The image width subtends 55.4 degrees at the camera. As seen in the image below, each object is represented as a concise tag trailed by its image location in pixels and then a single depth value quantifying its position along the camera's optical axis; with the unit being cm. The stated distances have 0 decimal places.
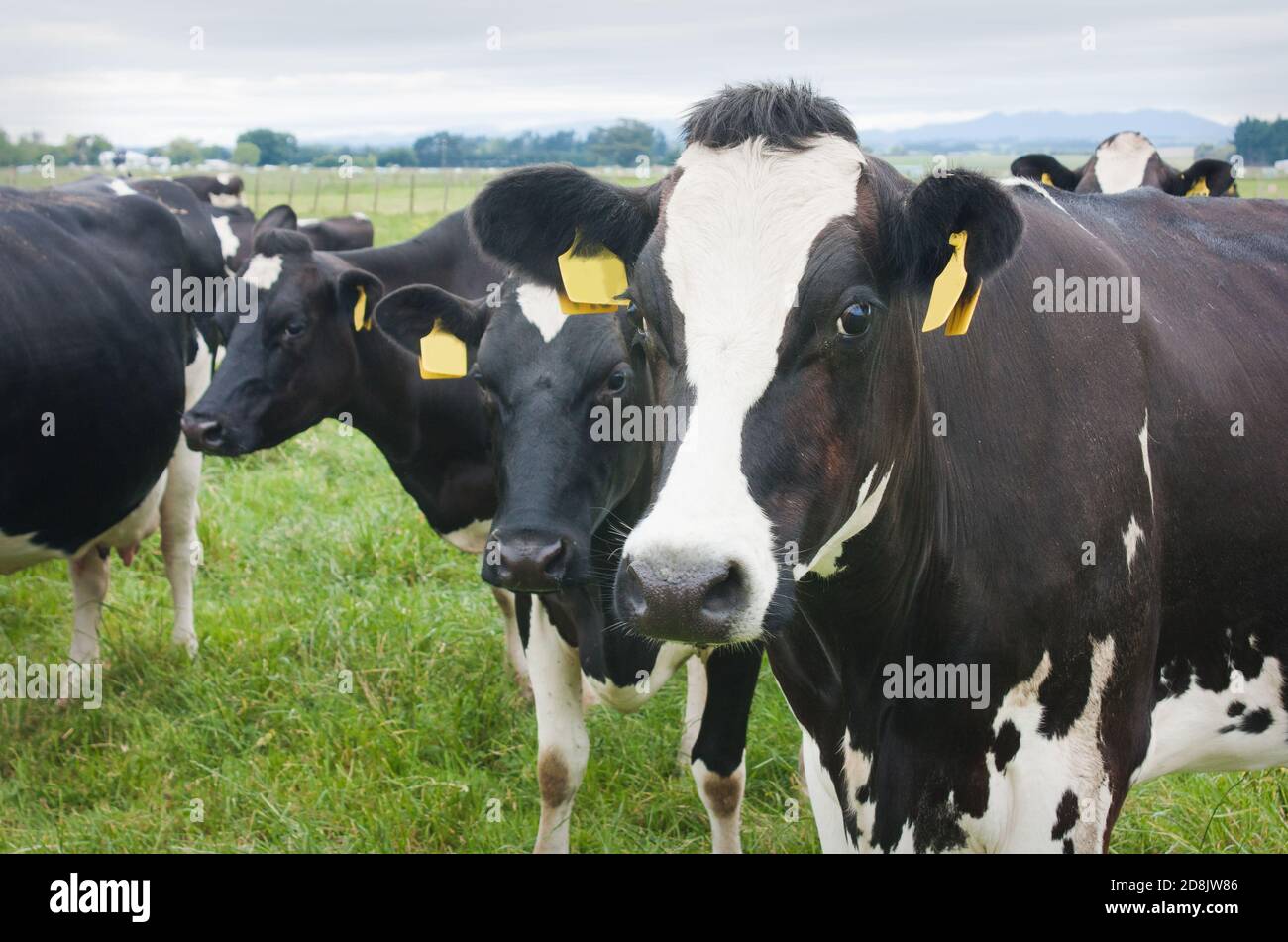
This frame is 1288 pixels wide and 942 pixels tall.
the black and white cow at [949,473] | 223
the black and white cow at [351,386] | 590
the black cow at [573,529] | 398
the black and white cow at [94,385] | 516
